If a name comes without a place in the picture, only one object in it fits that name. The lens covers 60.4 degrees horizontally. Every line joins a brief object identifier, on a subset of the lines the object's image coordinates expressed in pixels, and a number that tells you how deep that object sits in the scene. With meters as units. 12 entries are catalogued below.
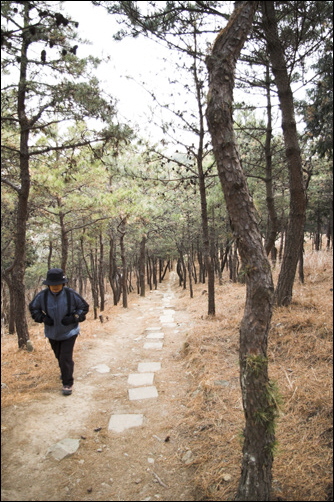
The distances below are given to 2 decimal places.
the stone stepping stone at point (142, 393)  4.23
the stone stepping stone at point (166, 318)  10.28
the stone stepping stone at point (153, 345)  6.84
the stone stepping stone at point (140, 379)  4.74
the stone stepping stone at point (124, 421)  3.44
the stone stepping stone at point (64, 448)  2.84
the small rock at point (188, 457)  2.83
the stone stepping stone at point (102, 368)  5.32
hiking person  4.11
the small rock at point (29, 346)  5.91
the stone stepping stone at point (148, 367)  5.35
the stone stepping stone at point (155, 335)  7.90
